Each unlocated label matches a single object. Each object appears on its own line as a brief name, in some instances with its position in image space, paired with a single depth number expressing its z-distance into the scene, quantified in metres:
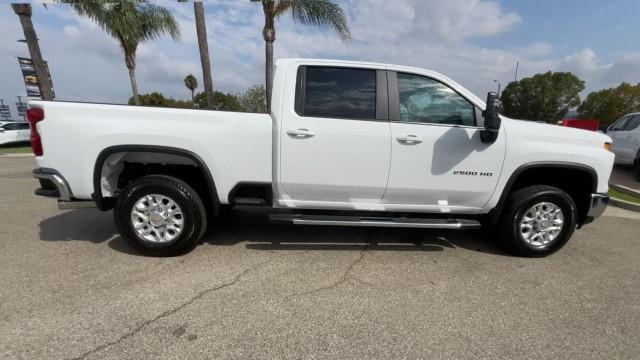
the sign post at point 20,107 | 21.52
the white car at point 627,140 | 7.82
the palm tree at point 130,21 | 11.12
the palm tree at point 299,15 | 9.66
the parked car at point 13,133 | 15.19
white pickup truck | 2.97
